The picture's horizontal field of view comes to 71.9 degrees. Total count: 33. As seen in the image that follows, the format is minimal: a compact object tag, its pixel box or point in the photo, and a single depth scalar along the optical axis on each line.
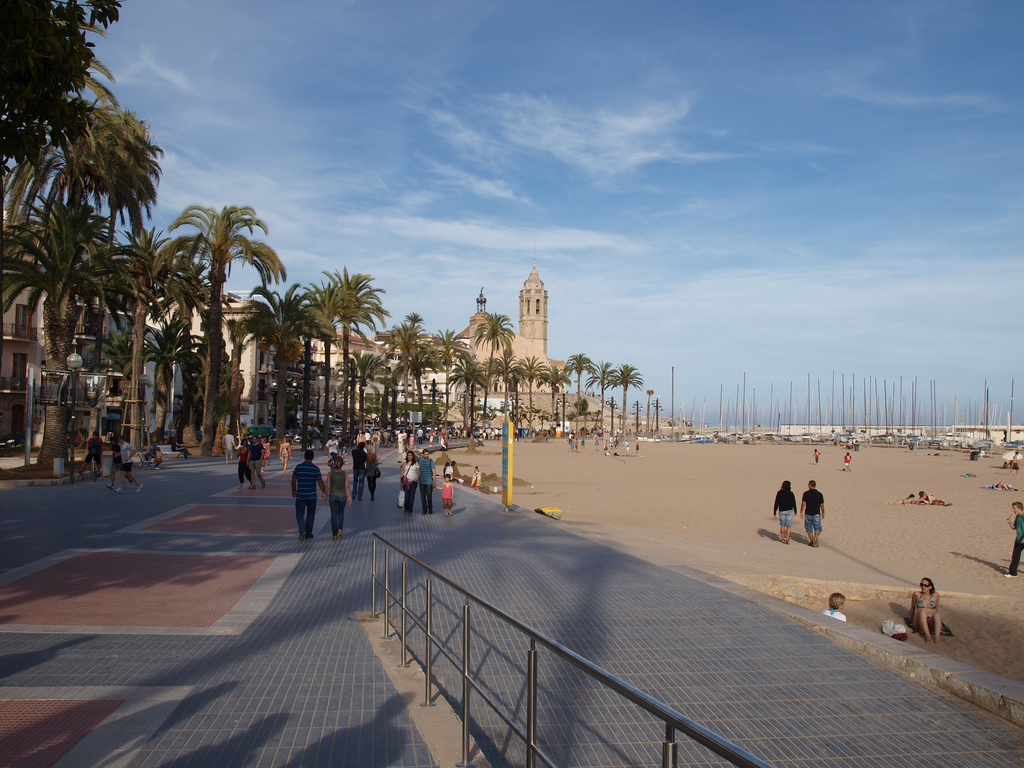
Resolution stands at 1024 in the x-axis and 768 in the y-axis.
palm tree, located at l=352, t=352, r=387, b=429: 60.82
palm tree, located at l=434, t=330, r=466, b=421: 63.54
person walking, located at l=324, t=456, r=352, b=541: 12.30
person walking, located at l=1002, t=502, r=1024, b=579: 12.84
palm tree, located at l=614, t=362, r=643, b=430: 102.25
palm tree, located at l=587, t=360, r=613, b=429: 102.48
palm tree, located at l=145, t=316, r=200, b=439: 40.50
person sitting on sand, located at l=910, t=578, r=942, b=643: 9.14
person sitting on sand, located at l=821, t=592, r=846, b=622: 9.85
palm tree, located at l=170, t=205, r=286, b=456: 30.34
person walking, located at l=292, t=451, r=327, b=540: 11.98
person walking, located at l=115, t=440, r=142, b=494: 18.27
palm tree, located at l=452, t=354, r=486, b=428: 73.19
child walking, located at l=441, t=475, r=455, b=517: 16.14
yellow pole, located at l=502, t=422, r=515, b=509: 17.92
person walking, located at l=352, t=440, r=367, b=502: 18.38
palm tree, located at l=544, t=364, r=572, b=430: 102.81
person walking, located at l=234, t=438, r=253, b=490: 19.94
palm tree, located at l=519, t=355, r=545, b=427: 96.55
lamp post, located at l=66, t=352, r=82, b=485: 20.05
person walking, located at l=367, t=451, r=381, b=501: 18.84
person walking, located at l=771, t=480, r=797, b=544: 15.89
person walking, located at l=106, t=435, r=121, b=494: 18.23
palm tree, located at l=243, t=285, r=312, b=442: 38.78
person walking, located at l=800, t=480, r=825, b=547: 15.61
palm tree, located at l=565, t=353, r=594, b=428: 97.31
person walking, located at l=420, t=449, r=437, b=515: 16.20
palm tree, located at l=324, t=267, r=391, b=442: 42.62
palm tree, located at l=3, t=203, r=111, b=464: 22.27
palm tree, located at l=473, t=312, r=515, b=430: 69.75
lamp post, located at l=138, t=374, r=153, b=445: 31.47
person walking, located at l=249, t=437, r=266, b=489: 20.39
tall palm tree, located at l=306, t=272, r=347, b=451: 41.62
